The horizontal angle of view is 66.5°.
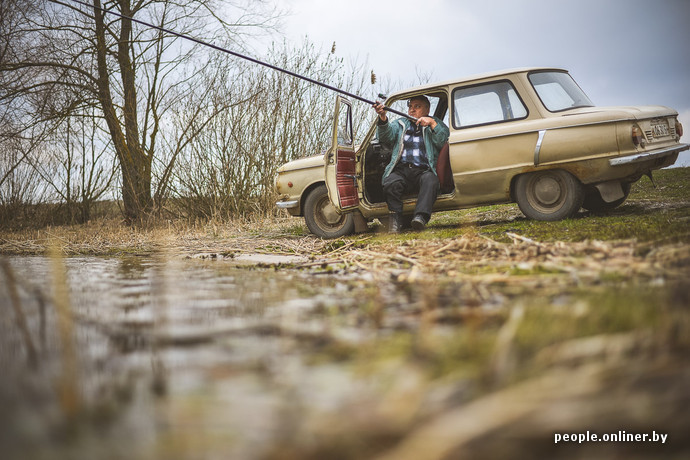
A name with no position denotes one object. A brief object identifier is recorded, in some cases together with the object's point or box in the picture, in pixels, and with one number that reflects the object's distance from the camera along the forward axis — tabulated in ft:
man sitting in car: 20.75
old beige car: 17.95
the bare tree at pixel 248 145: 37.60
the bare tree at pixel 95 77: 39.55
